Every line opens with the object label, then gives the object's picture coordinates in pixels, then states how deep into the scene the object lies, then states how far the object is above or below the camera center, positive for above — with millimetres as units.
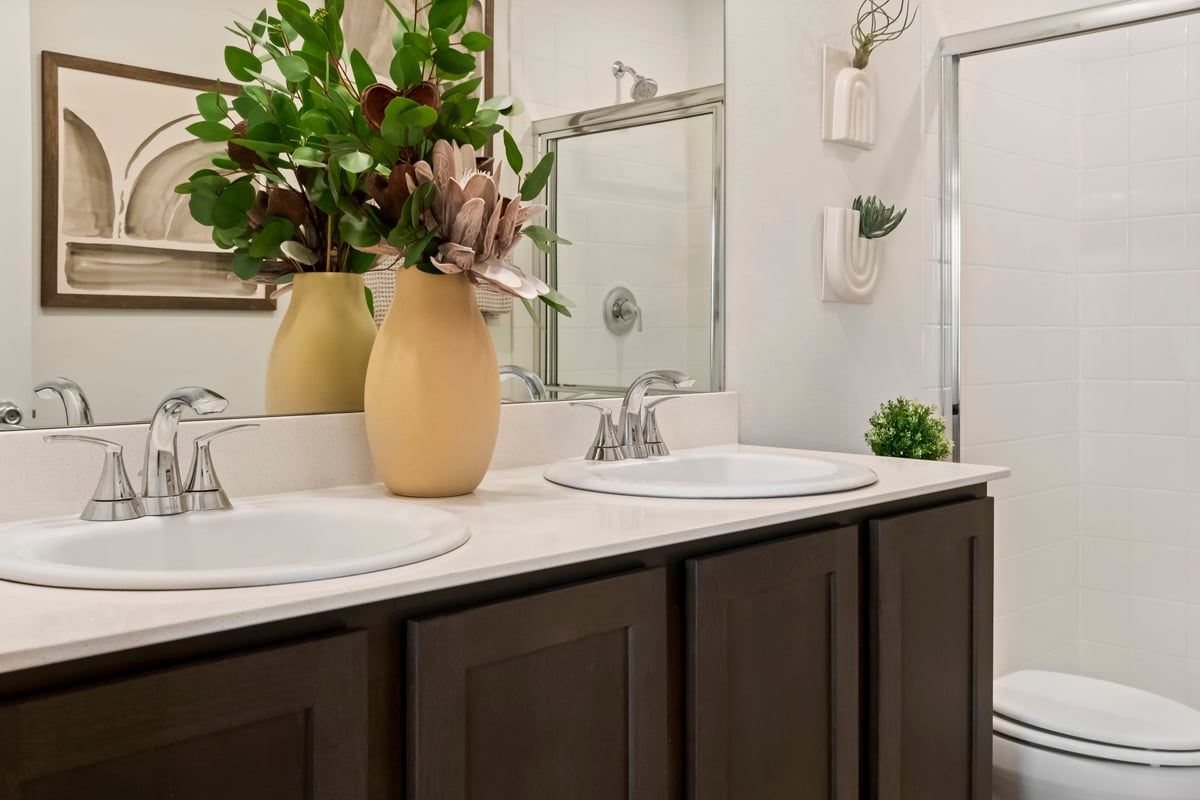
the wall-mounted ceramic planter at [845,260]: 1972 +222
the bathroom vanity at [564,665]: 685 -245
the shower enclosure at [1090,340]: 2473 +87
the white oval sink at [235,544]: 784 -151
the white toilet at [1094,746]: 1743 -641
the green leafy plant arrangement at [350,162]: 1182 +251
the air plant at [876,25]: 2029 +706
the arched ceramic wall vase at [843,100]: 1988 +527
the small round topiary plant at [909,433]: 1832 -103
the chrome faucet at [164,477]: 999 -101
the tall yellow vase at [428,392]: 1212 -20
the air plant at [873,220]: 2023 +303
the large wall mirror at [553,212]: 1090 +238
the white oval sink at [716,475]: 1243 -135
